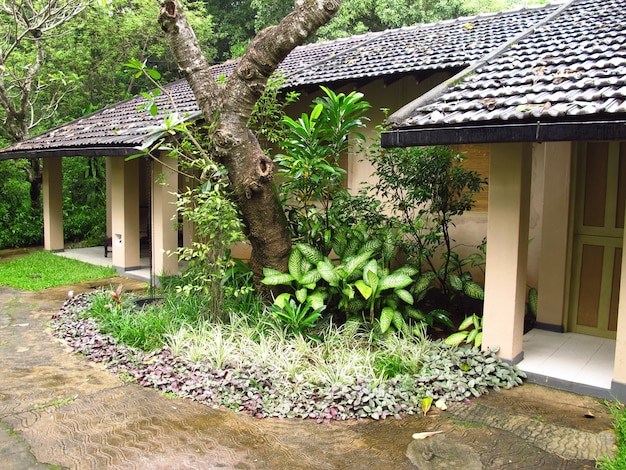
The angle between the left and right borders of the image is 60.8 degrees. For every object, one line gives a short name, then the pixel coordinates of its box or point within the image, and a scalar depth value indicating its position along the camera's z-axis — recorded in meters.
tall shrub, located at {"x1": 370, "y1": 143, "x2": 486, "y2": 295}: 6.36
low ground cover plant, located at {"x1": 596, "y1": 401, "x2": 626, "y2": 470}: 3.57
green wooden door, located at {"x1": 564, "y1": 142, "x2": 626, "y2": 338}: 5.97
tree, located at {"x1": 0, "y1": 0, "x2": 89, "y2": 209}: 11.48
